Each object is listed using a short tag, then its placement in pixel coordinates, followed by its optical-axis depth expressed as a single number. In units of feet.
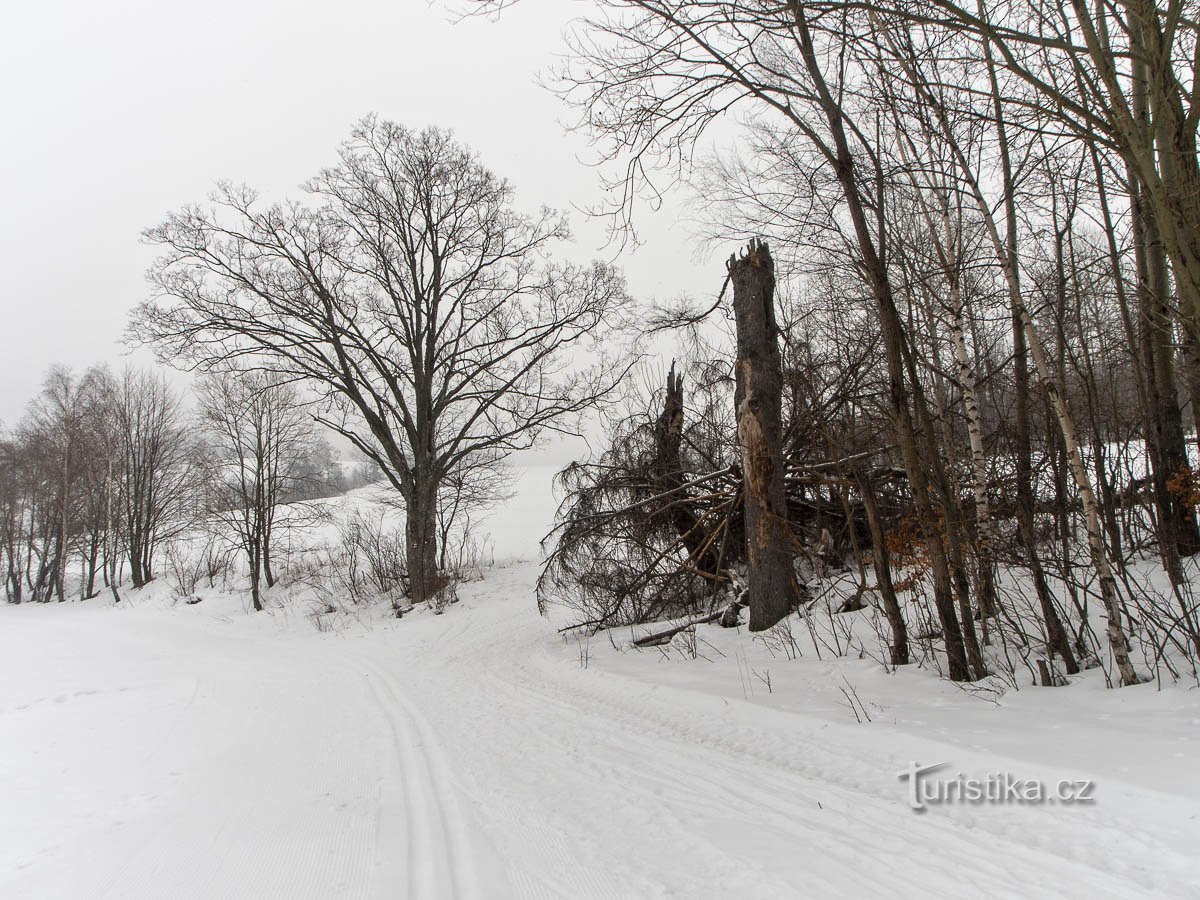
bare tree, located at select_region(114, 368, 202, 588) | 104.27
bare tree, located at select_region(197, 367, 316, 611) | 78.54
